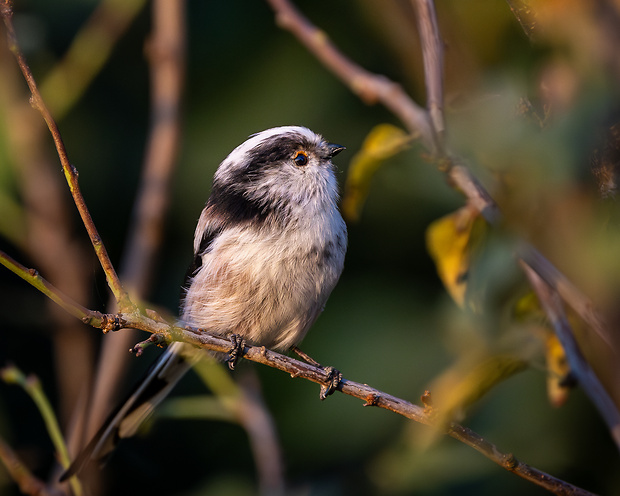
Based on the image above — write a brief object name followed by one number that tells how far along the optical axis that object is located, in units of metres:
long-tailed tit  2.26
